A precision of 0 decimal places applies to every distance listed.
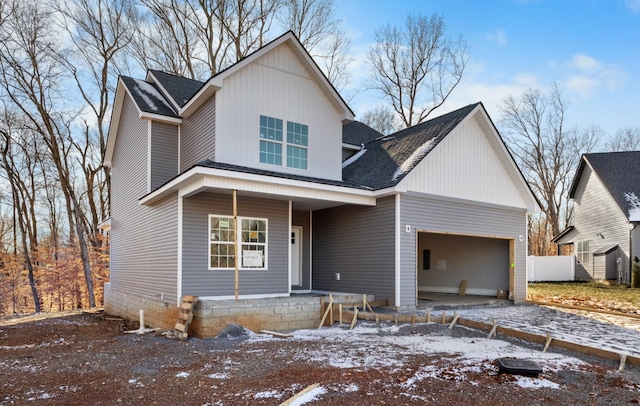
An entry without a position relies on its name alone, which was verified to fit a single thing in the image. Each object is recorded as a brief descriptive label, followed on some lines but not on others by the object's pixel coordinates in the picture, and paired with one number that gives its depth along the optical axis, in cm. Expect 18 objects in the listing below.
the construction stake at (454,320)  989
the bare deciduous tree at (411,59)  2812
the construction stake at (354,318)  1005
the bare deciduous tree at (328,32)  2538
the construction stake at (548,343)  783
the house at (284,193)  1078
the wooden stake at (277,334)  938
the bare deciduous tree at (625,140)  3669
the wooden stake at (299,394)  499
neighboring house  2100
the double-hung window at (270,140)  1172
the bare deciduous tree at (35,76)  1928
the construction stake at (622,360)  679
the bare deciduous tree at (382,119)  3051
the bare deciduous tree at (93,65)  2169
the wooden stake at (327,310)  1044
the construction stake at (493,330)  899
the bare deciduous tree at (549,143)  3494
